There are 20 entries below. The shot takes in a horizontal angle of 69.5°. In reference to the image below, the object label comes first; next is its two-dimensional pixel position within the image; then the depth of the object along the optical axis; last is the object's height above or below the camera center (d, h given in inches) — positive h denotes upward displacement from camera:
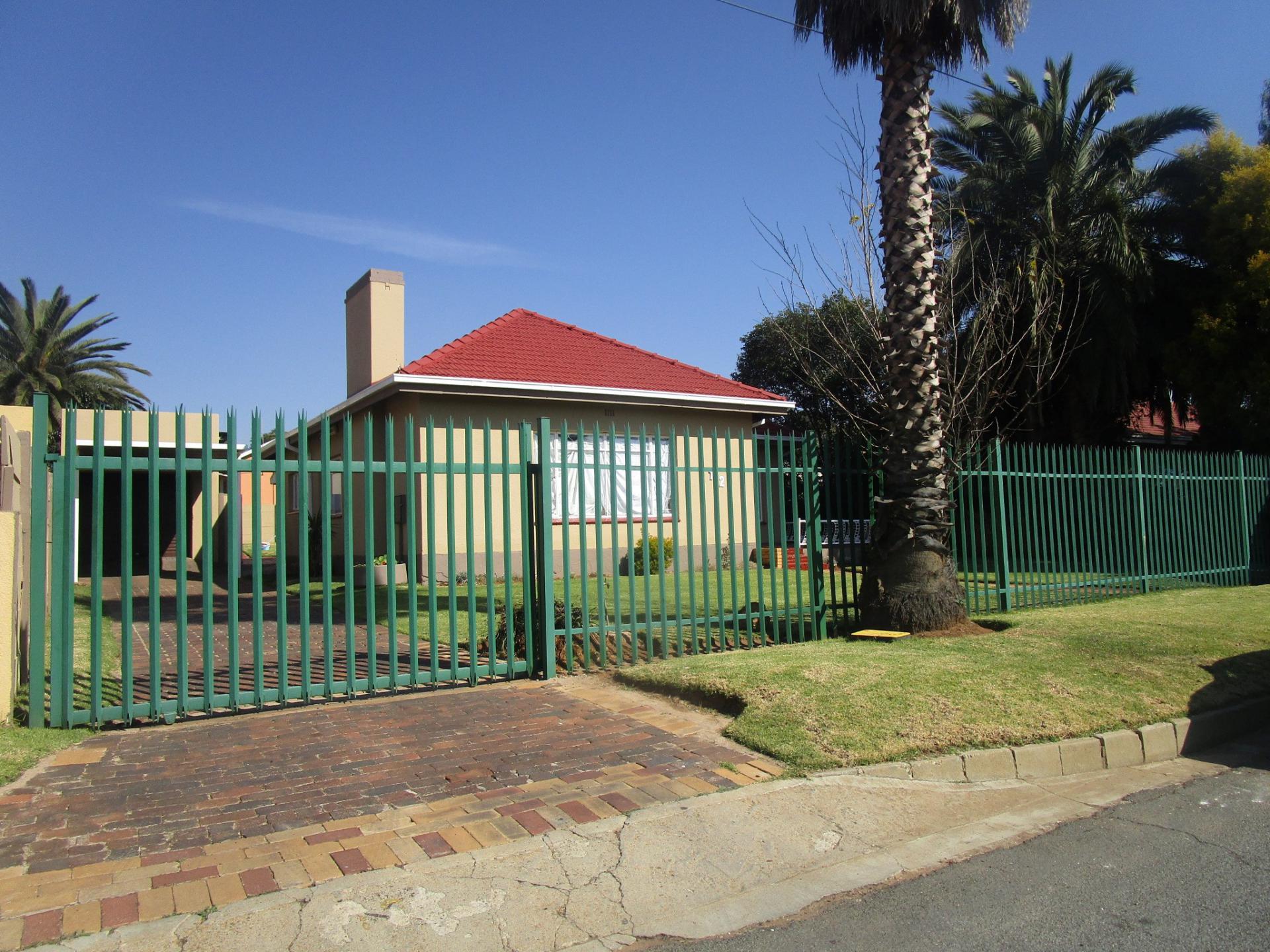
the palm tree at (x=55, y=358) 1238.9 +258.2
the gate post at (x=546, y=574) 294.2 -14.2
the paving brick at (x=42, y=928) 128.0 -54.5
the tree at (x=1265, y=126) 906.7 +383.3
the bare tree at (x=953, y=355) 391.5 +75.2
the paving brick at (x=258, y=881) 143.3 -54.7
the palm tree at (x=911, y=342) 347.9 +69.0
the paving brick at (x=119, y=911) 132.8 -54.6
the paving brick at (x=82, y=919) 130.3 -54.5
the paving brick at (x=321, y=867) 148.7 -54.9
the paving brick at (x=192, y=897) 137.3 -54.6
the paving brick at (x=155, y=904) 135.0 -54.7
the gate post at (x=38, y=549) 218.1 -1.2
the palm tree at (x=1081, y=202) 784.9 +274.2
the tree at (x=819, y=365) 396.8 +126.8
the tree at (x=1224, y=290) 742.5 +187.4
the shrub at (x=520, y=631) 319.6 -37.2
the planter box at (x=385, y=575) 610.2 -27.8
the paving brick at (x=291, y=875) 145.7 -54.8
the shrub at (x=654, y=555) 607.7 -20.0
